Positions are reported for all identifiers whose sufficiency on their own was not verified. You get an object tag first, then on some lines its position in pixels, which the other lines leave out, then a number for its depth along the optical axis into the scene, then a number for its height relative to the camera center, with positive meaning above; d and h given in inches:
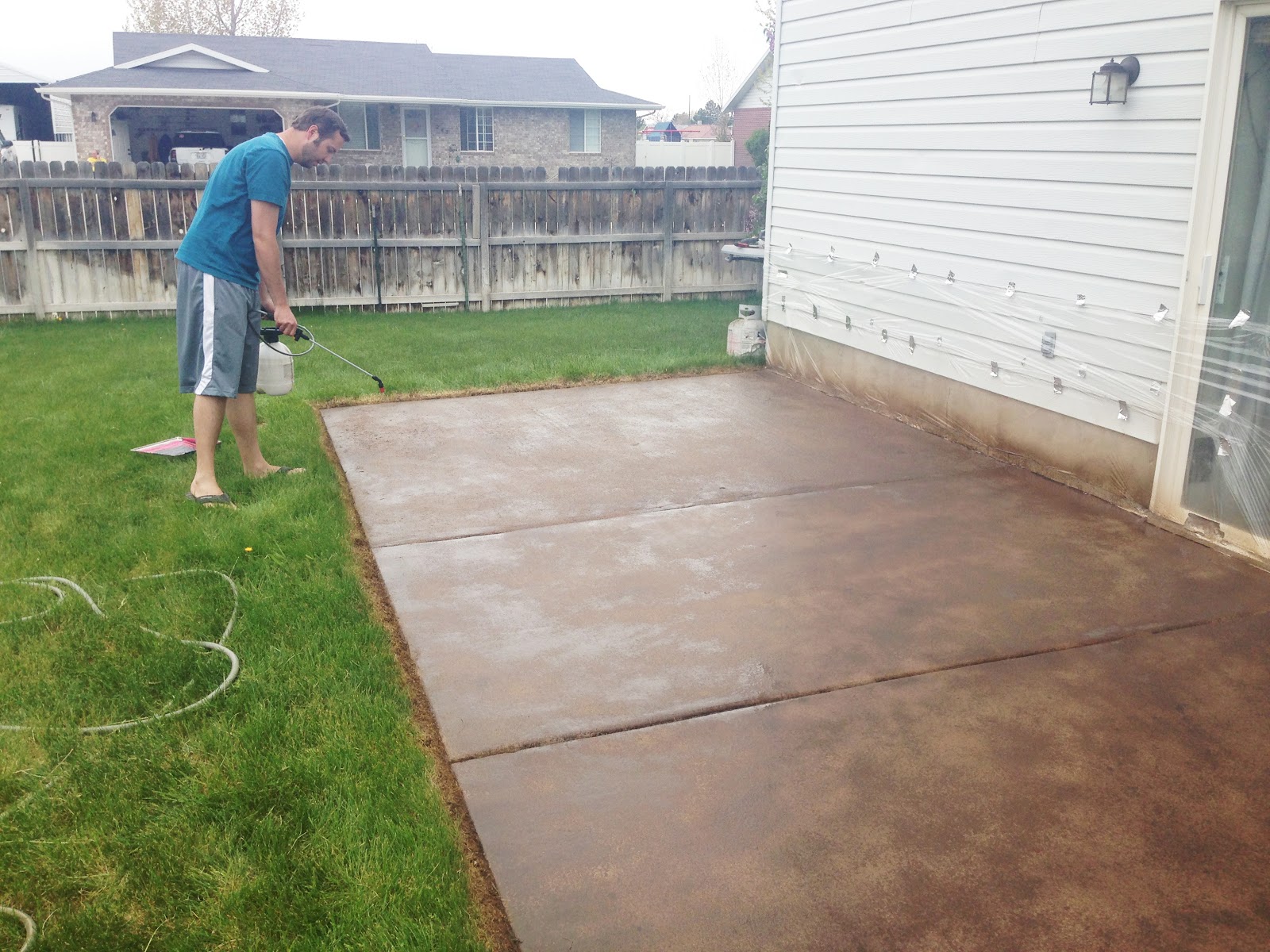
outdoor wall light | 181.5 +17.1
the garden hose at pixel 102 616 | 87.0 -54.2
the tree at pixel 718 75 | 2465.6 +237.5
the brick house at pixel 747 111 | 1214.0 +80.3
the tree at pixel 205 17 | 1494.8 +213.5
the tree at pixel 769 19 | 640.4 +97.4
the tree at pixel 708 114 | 2221.8 +137.5
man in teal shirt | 188.1 -14.7
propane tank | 327.6 -43.7
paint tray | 215.9 -51.6
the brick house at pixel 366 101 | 943.7 +68.8
